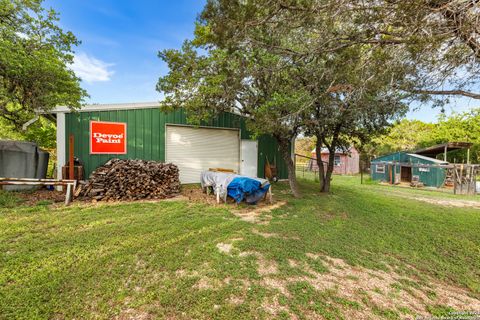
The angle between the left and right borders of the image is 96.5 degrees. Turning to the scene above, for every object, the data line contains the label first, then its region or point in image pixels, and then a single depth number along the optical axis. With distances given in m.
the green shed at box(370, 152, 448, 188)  12.22
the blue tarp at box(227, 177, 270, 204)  5.48
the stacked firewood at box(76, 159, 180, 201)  5.70
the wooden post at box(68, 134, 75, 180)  6.08
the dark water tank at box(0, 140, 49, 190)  6.04
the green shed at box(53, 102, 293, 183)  6.66
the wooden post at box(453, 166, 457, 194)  10.28
